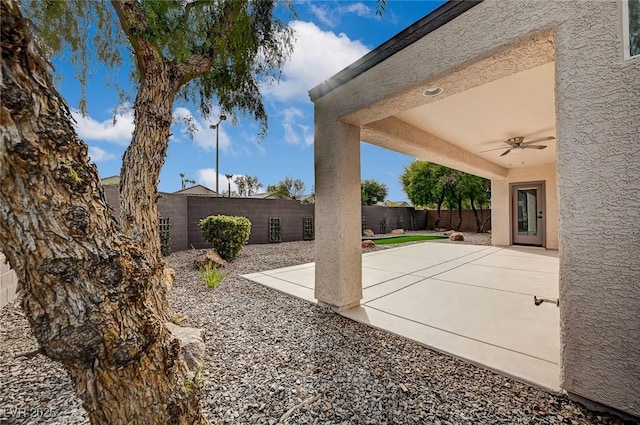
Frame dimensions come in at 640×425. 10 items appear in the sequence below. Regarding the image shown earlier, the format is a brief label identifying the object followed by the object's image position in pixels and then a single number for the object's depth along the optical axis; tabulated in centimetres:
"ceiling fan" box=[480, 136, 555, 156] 561
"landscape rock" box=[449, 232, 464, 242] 1271
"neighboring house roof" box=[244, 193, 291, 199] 3503
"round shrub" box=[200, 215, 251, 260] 711
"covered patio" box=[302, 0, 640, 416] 170
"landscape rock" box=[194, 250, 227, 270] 604
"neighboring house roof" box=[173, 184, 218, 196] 3102
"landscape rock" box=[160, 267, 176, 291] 348
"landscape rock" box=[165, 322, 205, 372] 227
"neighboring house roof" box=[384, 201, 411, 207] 3420
